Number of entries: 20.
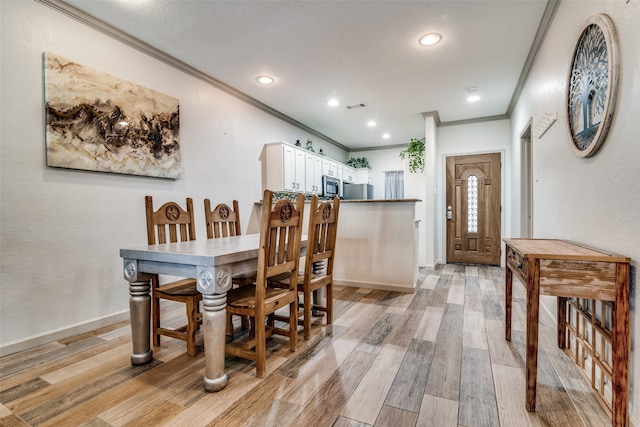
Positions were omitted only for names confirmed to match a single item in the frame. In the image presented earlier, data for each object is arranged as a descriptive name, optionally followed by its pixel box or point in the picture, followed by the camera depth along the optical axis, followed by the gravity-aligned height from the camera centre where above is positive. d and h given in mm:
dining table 1596 -356
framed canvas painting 2283 +755
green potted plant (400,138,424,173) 5383 +932
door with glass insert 5238 -17
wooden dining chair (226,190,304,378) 1745 -430
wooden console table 1281 -367
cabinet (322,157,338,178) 5820 +824
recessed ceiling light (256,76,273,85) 3645 +1567
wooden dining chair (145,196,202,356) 1995 -519
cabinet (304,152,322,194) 5250 +648
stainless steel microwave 5741 +459
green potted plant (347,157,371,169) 7578 +1134
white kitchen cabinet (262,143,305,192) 4562 +647
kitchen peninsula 3586 -431
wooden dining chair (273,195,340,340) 2207 -347
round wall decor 1476 +658
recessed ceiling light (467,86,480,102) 3959 +1521
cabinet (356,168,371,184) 7512 +811
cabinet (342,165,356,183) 6695 +798
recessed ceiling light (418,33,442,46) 2764 +1542
